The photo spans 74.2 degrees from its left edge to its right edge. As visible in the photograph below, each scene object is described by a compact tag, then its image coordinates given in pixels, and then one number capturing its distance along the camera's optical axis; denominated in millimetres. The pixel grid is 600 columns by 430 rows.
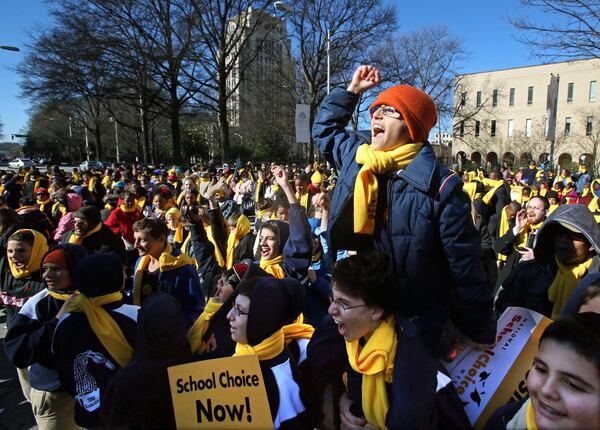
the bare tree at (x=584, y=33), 9242
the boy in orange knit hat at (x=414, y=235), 1620
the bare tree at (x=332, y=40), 27797
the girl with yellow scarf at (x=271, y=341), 1917
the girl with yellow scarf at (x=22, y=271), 3090
